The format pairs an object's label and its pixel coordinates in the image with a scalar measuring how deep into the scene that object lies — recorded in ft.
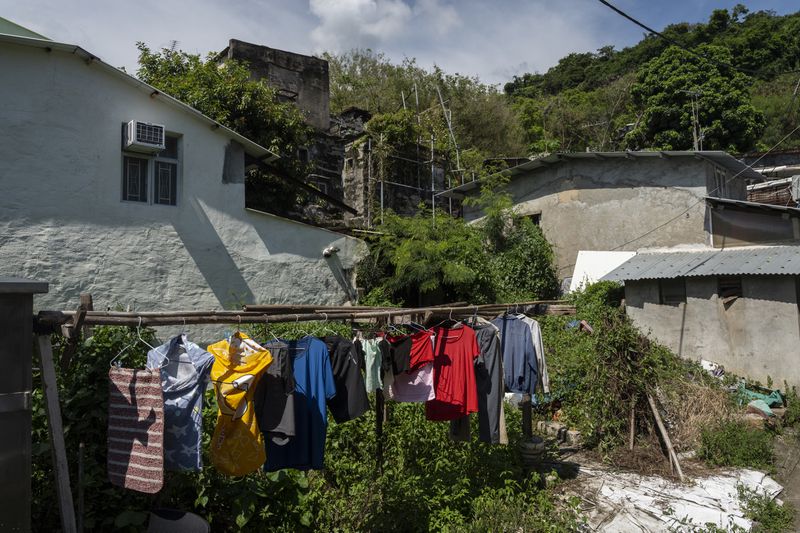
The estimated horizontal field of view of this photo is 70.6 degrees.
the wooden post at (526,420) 25.26
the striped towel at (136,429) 14.03
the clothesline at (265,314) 13.60
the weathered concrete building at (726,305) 38.29
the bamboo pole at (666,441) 26.35
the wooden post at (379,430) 21.67
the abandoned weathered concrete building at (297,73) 70.59
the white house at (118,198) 32.71
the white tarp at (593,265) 51.85
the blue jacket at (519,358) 22.85
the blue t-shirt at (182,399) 14.61
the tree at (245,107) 48.73
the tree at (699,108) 84.84
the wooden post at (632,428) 28.55
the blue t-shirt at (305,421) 16.22
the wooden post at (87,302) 13.76
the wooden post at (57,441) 12.88
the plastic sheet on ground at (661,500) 21.74
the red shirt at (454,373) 19.84
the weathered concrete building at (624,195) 51.01
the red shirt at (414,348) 19.67
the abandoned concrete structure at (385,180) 62.75
